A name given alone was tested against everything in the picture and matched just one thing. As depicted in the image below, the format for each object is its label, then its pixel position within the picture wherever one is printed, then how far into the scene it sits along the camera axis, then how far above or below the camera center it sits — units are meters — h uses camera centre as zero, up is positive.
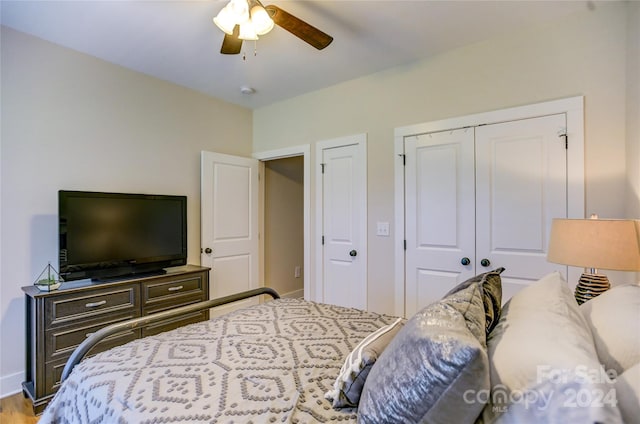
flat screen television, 2.41 -0.18
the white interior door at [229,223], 3.50 -0.12
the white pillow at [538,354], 0.63 -0.32
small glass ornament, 2.19 -0.49
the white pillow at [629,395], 0.62 -0.37
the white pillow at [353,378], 0.97 -0.51
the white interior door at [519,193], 2.22 +0.14
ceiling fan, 1.69 +1.08
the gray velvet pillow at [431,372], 0.66 -0.36
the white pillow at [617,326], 0.86 -0.35
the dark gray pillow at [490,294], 1.06 -0.31
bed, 0.65 -0.44
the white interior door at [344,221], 3.16 -0.09
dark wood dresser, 2.12 -0.76
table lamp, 1.49 -0.17
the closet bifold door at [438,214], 2.57 -0.01
